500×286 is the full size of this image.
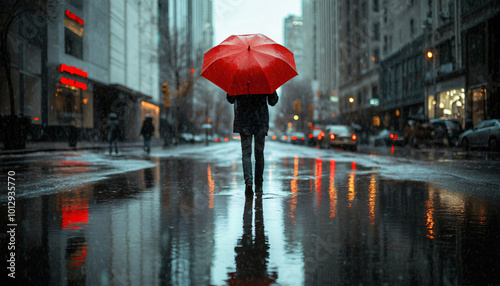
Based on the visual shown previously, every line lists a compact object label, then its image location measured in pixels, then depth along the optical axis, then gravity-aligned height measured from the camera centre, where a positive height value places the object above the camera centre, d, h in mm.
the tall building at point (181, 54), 45469 +9288
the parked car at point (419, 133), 29625 +751
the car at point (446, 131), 28672 +854
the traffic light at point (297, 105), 67938 +5845
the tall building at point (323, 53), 84500 +19928
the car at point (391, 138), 34550 +521
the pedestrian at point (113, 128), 20141 +778
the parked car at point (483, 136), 21259 +411
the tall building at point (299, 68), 154050 +26752
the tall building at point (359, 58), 56531 +12065
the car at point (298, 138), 52119 +847
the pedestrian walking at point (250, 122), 7008 +356
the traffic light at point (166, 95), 36375 +4112
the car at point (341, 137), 29516 +517
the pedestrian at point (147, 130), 22344 +766
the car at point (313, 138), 40231 +672
